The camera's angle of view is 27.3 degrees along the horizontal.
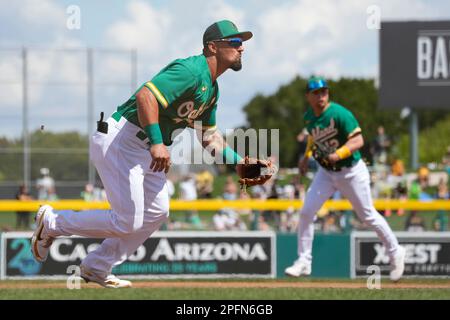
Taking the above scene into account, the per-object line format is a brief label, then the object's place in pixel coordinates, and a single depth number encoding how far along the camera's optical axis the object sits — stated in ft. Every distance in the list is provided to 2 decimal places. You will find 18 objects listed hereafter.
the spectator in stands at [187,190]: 63.00
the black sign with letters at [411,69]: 97.50
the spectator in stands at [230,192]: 60.64
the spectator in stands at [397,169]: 79.36
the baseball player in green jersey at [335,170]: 33.86
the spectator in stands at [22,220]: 53.93
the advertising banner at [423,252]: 42.55
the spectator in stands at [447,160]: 85.51
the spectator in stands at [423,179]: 75.00
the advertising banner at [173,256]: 40.81
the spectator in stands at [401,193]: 62.97
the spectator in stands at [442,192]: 60.98
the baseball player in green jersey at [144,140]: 22.31
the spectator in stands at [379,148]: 88.04
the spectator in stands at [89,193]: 68.46
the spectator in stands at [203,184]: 64.90
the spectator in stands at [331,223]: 56.90
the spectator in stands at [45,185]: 72.87
